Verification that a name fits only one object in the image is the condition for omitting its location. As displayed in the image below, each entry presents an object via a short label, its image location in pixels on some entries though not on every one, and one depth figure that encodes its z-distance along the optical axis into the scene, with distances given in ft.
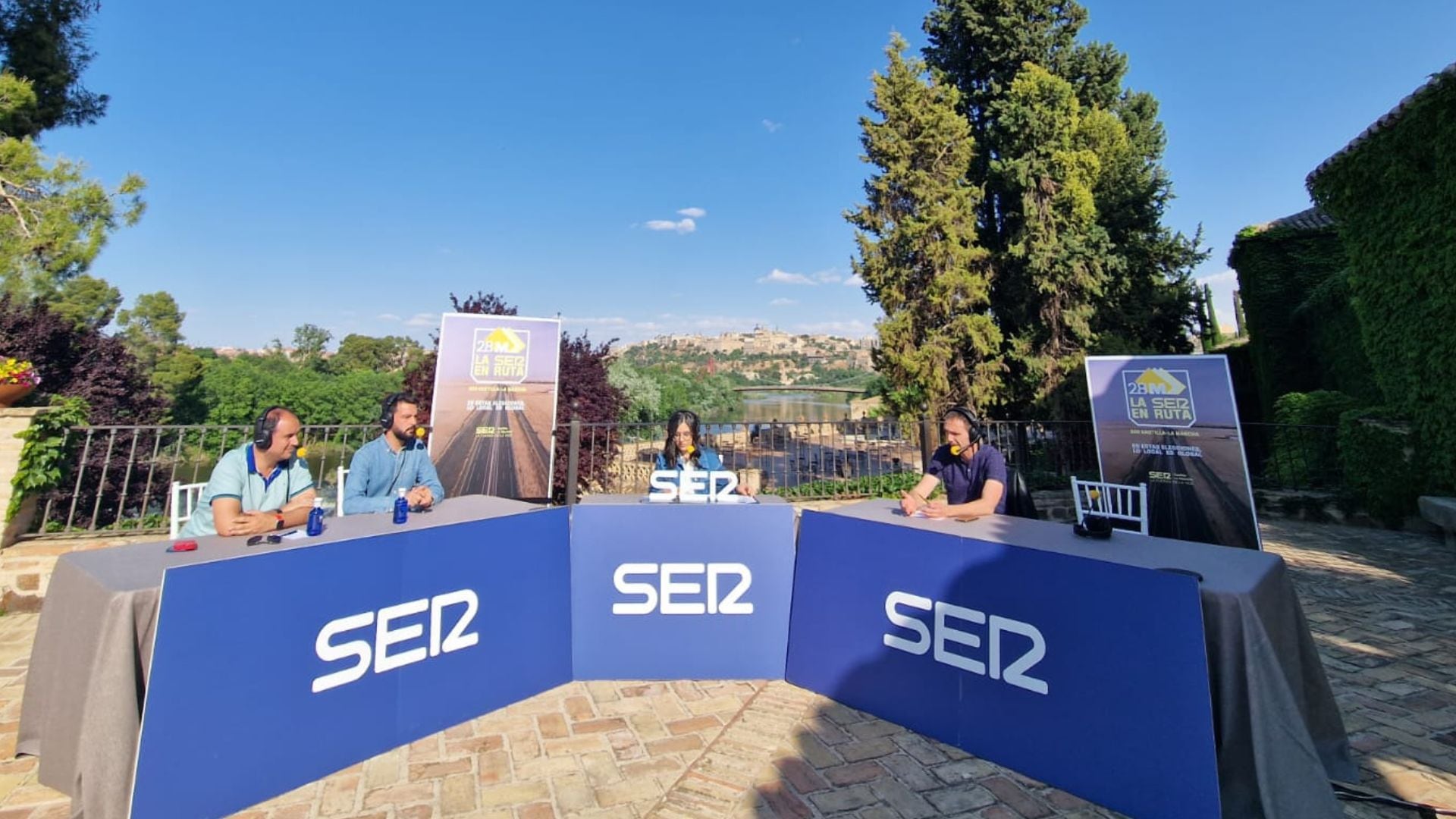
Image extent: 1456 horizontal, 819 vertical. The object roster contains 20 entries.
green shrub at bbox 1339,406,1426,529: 26.03
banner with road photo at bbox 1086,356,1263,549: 19.69
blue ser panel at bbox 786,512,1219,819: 7.89
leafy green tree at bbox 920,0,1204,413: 49.55
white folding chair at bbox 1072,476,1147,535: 11.44
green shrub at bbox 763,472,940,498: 37.14
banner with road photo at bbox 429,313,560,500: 23.34
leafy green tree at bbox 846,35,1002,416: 52.39
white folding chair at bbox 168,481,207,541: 10.54
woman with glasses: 15.60
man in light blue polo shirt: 10.12
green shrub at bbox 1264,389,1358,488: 31.78
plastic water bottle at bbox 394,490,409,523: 10.68
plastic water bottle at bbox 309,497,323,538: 9.66
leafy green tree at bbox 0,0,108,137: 37.06
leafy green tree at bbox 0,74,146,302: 29.89
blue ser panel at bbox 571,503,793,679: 12.52
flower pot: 17.10
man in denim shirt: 13.20
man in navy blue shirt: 12.79
